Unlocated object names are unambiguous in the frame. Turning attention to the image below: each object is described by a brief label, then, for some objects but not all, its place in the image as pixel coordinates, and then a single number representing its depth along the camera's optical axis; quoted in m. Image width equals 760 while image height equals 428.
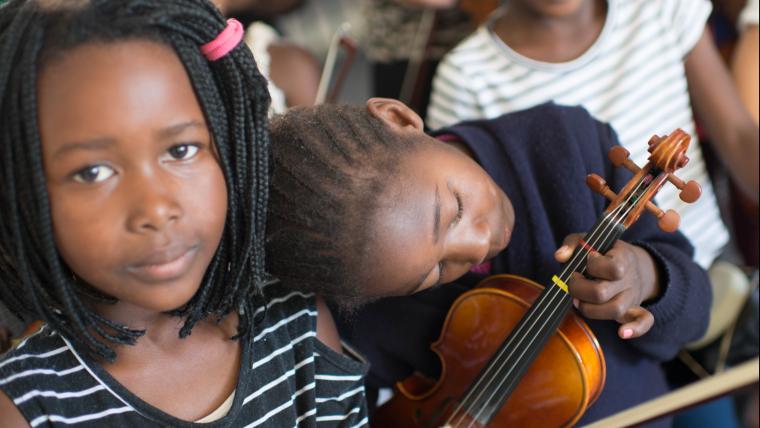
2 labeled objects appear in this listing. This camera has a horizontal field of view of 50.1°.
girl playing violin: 0.71
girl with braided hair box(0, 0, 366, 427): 0.57
